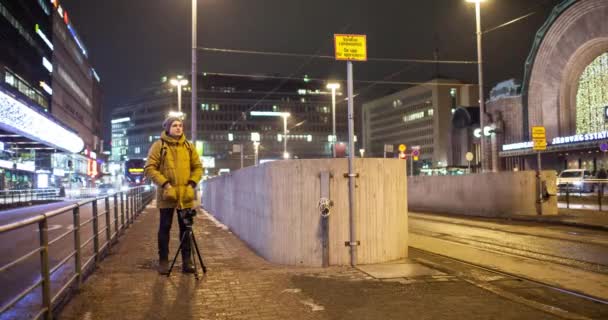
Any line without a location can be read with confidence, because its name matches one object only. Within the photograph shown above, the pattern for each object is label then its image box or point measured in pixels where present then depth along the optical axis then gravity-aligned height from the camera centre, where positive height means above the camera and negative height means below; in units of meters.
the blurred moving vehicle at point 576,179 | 32.22 -0.25
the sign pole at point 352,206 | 8.30 -0.38
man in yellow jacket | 7.30 +0.17
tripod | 7.45 -0.67
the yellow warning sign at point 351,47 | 8.49 +2.08
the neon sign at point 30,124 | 24.98 +3.38
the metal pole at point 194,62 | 23.49 +5.23
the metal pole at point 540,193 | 18.81 -0.56
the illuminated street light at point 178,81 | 34.34 +6.45
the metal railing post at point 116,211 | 11.71 -0.54
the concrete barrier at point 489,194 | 18.94 -0.60
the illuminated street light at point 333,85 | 36.78 +6.41
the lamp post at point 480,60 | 24.14 +5.19
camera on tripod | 7.45 -0.41
